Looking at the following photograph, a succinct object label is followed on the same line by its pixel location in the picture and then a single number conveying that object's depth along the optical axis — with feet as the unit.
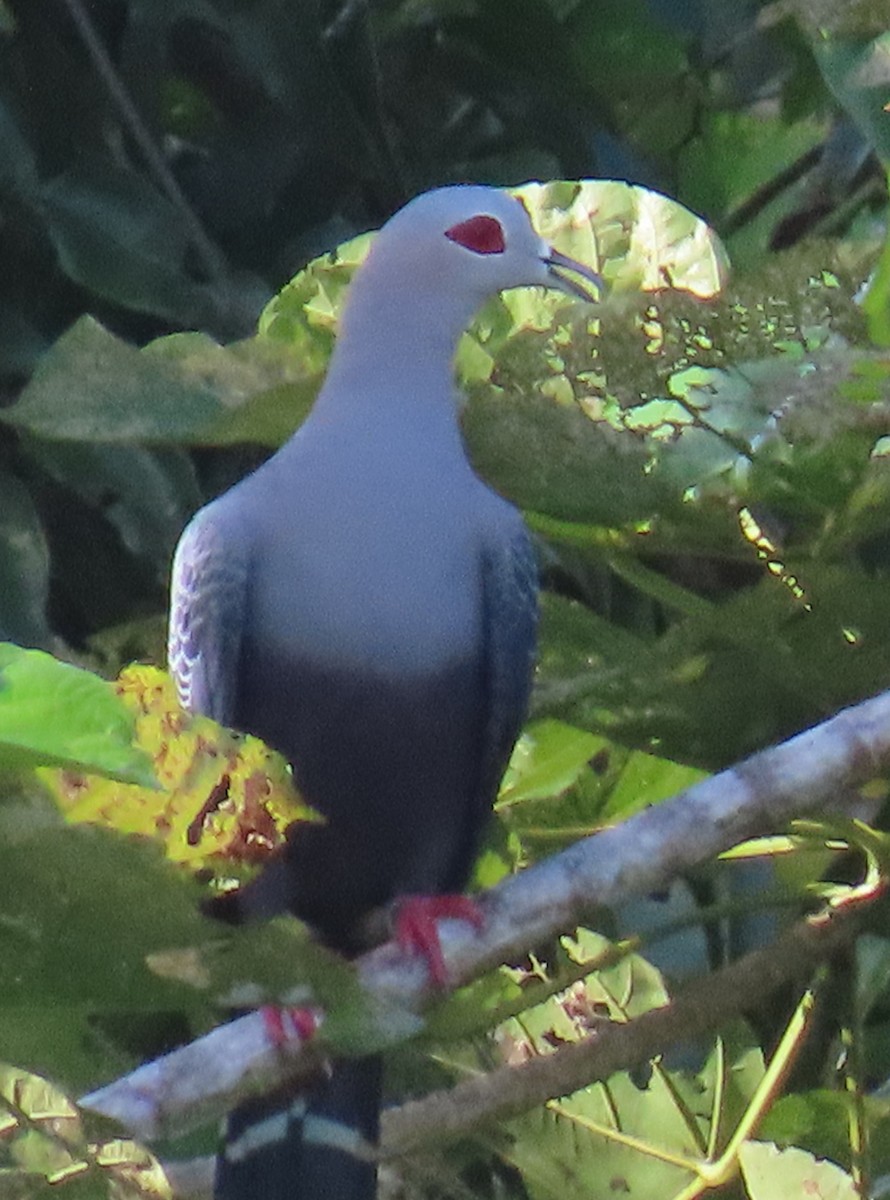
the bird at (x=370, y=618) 19.04
